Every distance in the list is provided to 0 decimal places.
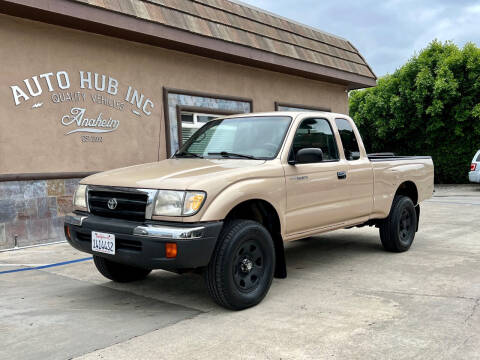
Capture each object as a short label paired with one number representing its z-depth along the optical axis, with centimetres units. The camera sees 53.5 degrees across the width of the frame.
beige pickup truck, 396
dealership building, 752
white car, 1650
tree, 1866
